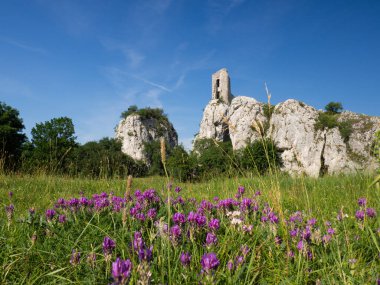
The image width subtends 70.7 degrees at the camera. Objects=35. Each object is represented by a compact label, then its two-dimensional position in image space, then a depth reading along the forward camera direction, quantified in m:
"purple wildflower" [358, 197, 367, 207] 3.03
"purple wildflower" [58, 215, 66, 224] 2.57
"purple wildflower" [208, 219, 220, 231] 2.30
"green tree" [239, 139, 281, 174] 38.23
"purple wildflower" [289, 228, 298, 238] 2.24
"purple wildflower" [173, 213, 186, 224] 2.29
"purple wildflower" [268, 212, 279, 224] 2.56
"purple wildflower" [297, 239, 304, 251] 1.98
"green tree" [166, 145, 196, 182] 34.92
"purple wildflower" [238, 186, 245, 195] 3.70
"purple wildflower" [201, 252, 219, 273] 1.43
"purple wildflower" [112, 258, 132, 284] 1.04
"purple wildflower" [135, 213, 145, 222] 2.51
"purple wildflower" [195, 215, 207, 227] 2.25
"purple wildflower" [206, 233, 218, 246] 1.95
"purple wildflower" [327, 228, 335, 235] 2.32
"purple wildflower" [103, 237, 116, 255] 1.74
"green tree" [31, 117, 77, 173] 43.91
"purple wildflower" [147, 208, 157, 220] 2.59
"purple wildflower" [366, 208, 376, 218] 3.01
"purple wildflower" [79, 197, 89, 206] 3.01
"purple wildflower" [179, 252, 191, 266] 1.65
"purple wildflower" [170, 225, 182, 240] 1.94
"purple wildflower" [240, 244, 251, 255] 1.86
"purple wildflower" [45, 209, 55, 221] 2.59
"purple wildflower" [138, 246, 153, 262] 1.37
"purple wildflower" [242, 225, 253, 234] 2.35
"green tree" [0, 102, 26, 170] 36.84
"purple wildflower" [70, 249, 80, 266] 1.84
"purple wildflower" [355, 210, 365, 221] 2.78
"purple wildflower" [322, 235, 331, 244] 2.16
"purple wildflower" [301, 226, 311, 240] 2.07
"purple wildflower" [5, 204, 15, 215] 2.63
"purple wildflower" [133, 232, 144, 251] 1.67
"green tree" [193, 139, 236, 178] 48.28
